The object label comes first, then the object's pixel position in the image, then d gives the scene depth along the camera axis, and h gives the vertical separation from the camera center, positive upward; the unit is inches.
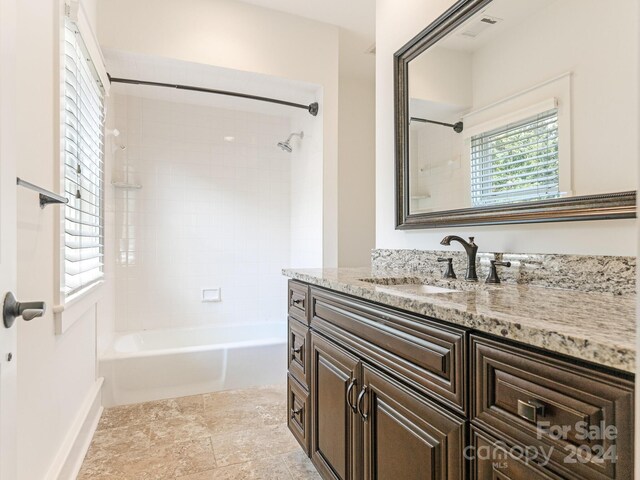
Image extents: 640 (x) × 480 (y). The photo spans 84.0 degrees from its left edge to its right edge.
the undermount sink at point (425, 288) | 56.2 -7.8
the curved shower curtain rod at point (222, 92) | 96.0 +43.3
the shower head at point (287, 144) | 125.0 +35.4
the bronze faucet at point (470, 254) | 54.5 -2.1
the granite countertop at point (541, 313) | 20.8 -6.1
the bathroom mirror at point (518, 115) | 40.4 +18.1
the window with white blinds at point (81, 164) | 63.7 +16.2
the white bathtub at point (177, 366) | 95.4 -35.9
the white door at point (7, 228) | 28.6 +1.2
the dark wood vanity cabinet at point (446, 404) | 21.3 -13.7
